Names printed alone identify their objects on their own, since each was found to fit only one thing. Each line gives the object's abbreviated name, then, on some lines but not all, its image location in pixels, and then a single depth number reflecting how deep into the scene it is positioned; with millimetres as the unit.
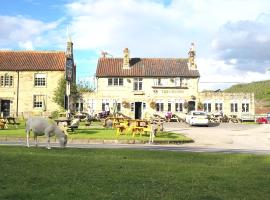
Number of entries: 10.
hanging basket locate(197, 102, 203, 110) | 46060
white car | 35460
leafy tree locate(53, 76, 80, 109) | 43932
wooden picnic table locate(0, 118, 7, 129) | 25327
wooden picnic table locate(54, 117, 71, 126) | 22892
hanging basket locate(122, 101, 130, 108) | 46230
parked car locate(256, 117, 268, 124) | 40888
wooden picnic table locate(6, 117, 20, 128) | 28483
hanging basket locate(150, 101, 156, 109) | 46103
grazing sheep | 13824
